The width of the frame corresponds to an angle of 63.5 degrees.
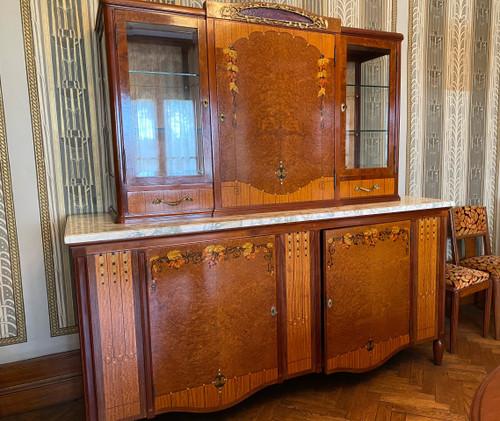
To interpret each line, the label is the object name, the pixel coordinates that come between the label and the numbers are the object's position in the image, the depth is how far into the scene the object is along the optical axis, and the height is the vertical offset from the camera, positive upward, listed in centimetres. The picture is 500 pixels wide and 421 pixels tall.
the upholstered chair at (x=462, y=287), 256 -89
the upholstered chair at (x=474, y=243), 279 -74
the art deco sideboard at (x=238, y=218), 166 -28
